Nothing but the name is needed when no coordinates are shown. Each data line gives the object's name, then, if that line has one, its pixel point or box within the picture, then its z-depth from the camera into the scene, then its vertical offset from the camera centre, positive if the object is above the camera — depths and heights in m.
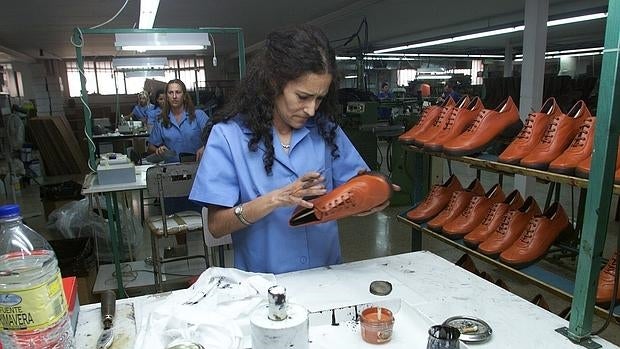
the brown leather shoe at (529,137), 1.96 -0.22
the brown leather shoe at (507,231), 2.17 -0.70
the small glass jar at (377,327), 1.00 -0.52
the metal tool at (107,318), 1.04 -0.54
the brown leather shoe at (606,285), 1.70 -0.76
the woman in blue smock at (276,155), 1.29 -0.19
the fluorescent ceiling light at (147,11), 3.44 +0.72
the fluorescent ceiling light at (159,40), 3.31 +0.41
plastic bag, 3.83 -1.09
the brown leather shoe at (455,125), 2.27 -0.19
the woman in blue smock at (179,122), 4.49 -0.26
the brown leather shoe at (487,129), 2.12 -0.20
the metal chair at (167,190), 3.05 -0.63
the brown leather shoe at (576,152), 1.72 -0.26
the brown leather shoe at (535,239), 2.06 -0.70
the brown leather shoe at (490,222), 2.29 -0.68
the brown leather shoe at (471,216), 2.41 -0.68
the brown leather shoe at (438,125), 2.36 -0.20
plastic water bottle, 0.79 -0.34
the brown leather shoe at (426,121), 2.47 -0.18
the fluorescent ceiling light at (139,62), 5.96 +0.45
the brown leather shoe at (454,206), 2.54 -0.66
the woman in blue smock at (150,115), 7.88 -0.33
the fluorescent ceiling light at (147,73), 7.54 +0.39
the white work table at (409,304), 1.04 -0.56
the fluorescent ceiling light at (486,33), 7.00 +1.03
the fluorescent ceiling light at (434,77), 16.13 +0.39
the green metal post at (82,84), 3.25 +0.11
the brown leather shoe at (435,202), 2.67 -0.67
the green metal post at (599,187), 0.97 -0.23
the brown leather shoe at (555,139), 1.85 -0.22
